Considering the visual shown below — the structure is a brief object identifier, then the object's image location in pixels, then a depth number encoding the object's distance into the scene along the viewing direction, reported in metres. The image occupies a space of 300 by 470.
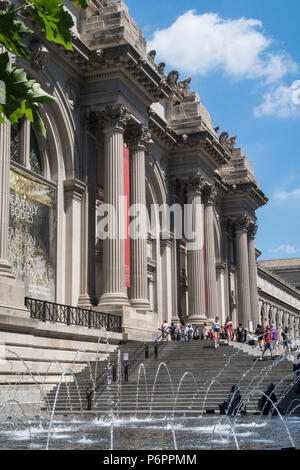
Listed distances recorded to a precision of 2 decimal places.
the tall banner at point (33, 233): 25.77
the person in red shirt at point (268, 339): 27.20
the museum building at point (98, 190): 25.83
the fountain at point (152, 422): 11.29
